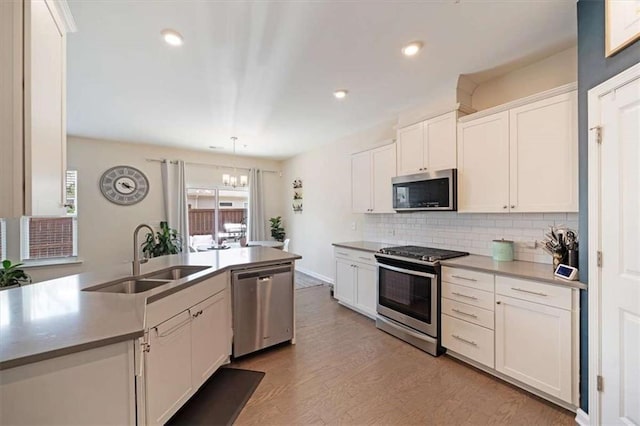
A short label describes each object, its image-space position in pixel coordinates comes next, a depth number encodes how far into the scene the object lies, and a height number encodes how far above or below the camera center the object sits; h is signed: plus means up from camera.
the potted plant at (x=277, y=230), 6.79 -0.42
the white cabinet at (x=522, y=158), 2.10 +0.48
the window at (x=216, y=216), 6.07 -0.06
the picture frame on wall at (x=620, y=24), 1.40 +1.03
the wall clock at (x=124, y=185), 5.08 +0.55
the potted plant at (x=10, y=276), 3.46 -0.82
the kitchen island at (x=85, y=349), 0.99 -0.58
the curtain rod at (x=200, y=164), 5.51 +1.10
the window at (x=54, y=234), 4.46 -0.35
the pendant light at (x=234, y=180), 4.93 +0.63
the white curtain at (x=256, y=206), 6.57 +0.18
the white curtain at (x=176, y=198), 5.55 +0.33
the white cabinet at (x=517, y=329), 1.88 -0.93
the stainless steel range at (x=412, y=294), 2.67 -0.87
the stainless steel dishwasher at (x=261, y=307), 2.56 -0.93
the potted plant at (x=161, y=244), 5.09 -0.59
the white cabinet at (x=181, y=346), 1.50 -0.89
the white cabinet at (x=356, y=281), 3.53 -0.95
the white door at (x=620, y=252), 1.46 -0.23
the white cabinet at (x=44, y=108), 1.06 +0.47
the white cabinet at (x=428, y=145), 2.91 +0.79
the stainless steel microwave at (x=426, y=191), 2.86 +0.25
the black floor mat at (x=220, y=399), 1.87 -1.41
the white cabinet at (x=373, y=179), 3.68 +0.50
